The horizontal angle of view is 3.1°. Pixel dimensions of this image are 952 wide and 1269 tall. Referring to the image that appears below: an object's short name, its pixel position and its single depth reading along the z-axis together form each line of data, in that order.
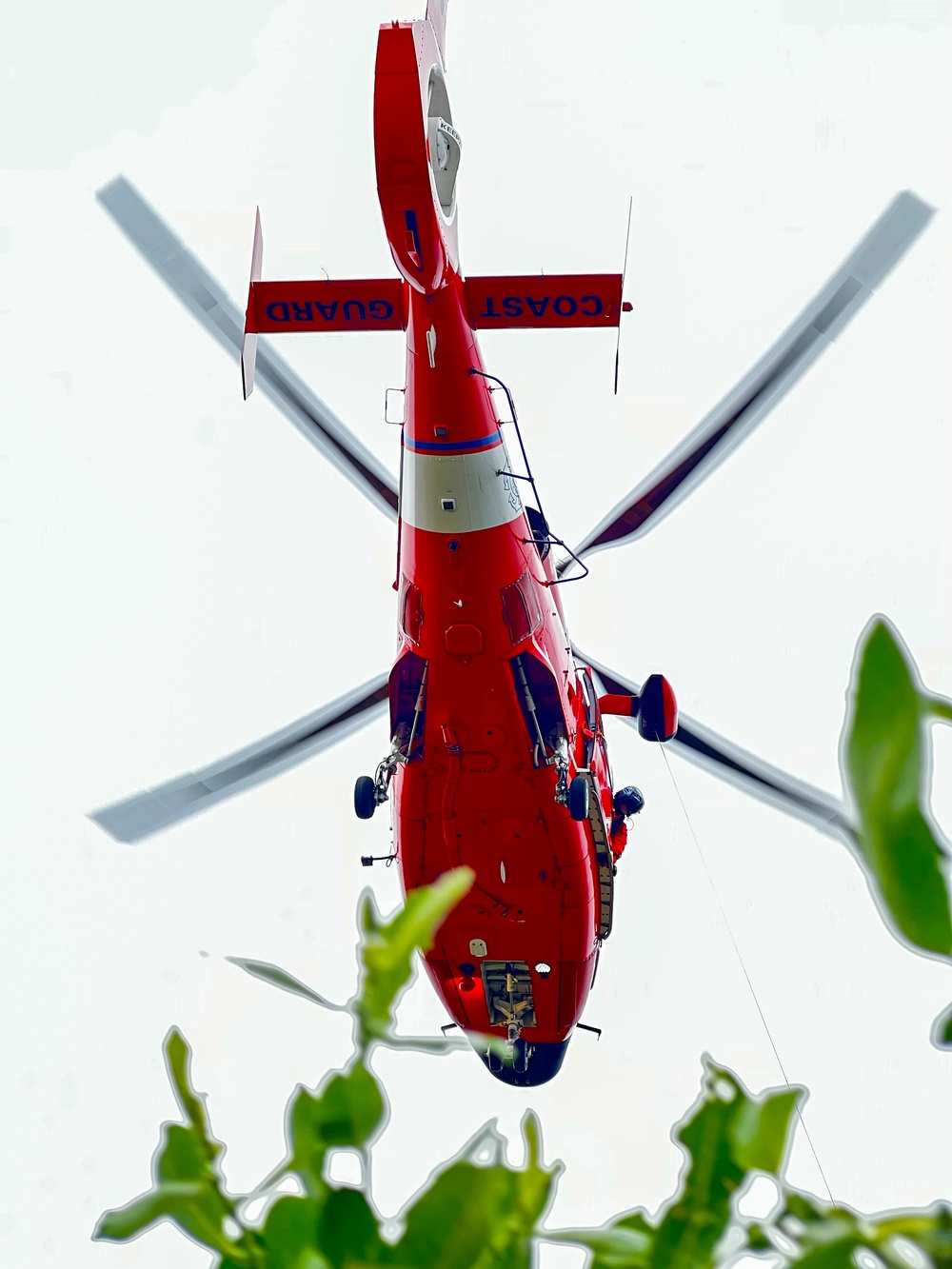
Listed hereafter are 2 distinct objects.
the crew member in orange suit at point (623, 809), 161.68
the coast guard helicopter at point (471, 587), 158.36
